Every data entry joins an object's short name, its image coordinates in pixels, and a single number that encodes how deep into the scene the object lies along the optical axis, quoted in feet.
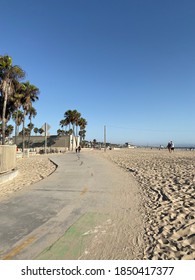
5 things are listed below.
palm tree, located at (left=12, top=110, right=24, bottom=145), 192.46
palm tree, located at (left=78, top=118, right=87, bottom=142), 273.03
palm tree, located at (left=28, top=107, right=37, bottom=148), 192.01
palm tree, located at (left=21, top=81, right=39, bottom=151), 133.05
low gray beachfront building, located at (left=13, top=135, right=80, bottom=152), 209.77
